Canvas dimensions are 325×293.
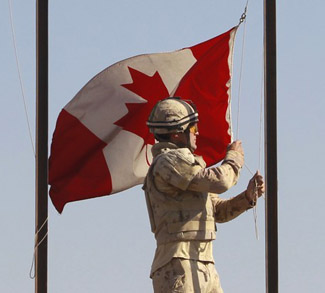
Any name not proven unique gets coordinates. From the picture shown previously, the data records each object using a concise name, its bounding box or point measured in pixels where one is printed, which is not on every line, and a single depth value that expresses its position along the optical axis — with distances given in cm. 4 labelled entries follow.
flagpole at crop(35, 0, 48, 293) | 1619
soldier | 1422
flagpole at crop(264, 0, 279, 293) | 1634
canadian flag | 1798
